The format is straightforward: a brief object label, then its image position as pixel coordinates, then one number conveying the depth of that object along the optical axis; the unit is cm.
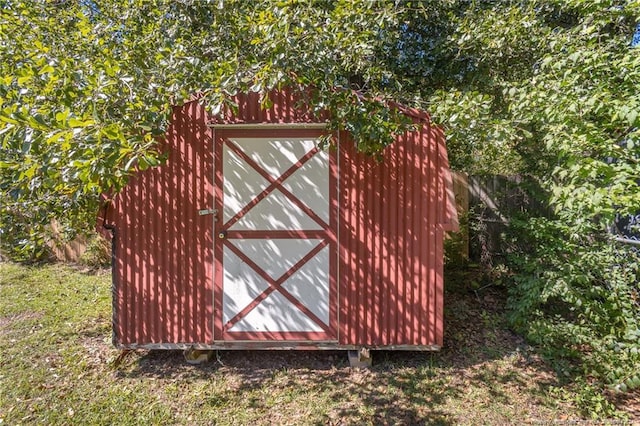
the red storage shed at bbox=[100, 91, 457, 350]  333
